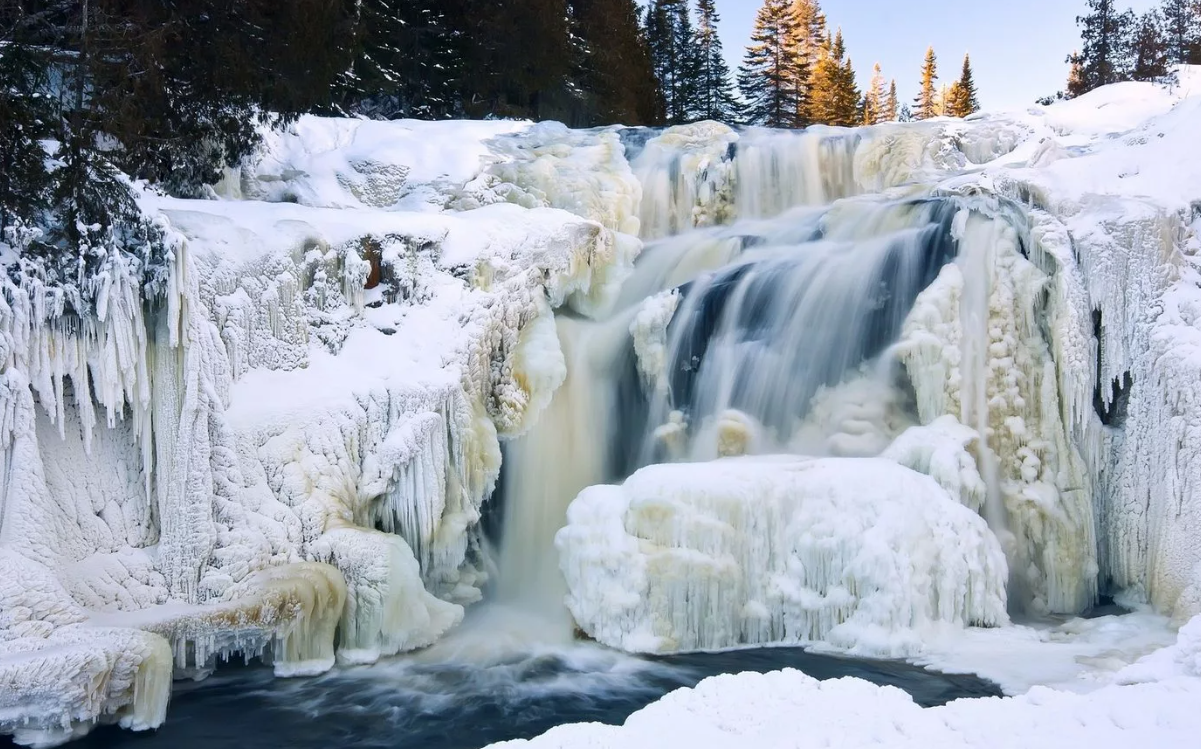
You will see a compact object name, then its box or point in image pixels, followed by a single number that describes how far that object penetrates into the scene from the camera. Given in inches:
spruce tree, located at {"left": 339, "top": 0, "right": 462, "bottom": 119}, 649.0
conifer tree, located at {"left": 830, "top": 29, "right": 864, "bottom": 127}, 1493.6
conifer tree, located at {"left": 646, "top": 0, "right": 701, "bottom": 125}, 1197.3
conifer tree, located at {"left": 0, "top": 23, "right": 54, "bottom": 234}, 249.6
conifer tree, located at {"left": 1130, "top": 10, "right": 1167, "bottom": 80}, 852.6
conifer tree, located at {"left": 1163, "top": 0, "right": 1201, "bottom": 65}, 904.0
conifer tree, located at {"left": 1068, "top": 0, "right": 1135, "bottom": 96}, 890.1
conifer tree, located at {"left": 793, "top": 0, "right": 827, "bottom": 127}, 1418.6
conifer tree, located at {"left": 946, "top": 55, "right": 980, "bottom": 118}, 1628.9
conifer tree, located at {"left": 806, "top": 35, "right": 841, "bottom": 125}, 1471.5
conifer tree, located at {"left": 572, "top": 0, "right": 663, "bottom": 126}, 791.7
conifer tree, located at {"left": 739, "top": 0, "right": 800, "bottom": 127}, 1396.4
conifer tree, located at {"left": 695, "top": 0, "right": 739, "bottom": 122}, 1401.3
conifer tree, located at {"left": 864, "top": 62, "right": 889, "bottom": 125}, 2122.3
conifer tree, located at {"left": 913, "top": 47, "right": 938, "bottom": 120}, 1877.5
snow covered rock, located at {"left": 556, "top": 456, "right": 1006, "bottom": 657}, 267.1
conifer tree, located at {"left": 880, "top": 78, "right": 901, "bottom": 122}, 2239.2
